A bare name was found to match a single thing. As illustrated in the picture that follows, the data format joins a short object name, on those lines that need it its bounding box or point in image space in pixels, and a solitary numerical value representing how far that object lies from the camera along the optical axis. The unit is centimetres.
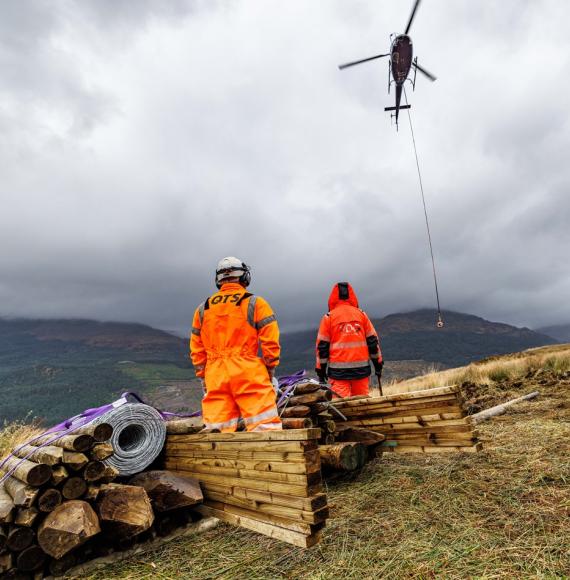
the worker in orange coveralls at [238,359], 443
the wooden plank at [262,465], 312
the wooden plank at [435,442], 484
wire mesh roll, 449
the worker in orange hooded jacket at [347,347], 754
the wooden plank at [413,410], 496
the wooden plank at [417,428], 489
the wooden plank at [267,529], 308
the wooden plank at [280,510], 305
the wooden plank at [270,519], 308
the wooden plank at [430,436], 484
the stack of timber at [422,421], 491
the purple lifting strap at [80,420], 443
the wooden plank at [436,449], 481
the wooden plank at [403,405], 498
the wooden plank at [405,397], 497
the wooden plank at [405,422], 494
